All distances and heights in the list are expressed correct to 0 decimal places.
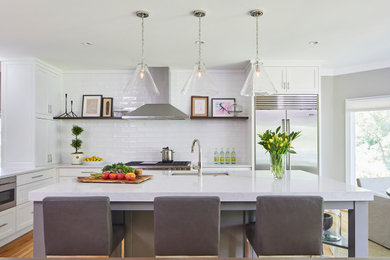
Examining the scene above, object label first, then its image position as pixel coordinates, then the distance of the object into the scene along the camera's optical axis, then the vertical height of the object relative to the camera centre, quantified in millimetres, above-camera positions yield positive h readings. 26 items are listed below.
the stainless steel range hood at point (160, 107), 4488 +408
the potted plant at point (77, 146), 4820 -257
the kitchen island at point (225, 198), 2006 -473
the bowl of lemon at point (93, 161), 4711 -499
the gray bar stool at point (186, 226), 1764 -596
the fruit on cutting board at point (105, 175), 2461 -387
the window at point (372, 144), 4664 -192
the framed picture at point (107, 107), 5070 +445
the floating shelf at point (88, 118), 4859 +237
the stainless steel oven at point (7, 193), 3453 -777
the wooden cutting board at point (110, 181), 2381 -423
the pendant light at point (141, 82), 2543 +452
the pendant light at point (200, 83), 2551 +450
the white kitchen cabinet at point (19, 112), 4250 +293
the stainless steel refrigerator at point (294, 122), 4371 +158
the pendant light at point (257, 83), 2486 +440
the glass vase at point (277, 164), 2568 -295
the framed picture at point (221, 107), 5008 +446
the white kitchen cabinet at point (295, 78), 4434 +860
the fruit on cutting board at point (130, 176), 2453 -392
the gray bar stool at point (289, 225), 1808 -603
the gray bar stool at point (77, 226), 1776 -606
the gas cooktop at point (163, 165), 4366 -530
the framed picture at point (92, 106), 5078 +464
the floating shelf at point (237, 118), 4734 +239
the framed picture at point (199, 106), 5000 +463
